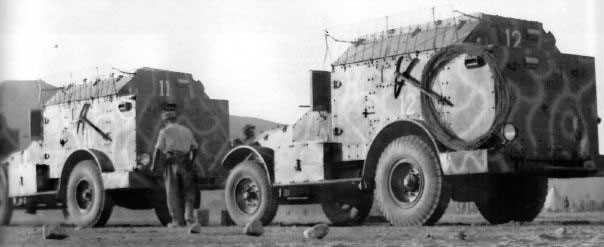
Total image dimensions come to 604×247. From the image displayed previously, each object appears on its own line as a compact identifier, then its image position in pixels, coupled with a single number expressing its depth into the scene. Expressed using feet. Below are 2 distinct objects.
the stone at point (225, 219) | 49.47
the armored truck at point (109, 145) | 50.39
